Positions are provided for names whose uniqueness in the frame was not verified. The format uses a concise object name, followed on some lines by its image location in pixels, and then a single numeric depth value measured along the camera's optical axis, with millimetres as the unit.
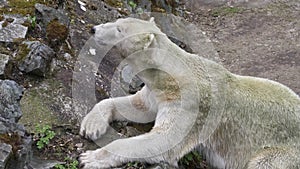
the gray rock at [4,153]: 10262
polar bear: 12492
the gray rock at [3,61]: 13352
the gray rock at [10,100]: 11578
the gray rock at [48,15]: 16375
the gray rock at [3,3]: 16894
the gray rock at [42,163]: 11585
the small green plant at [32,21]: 15898
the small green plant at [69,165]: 11838
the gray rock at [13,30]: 15047
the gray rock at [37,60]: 14086
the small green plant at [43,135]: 12445
